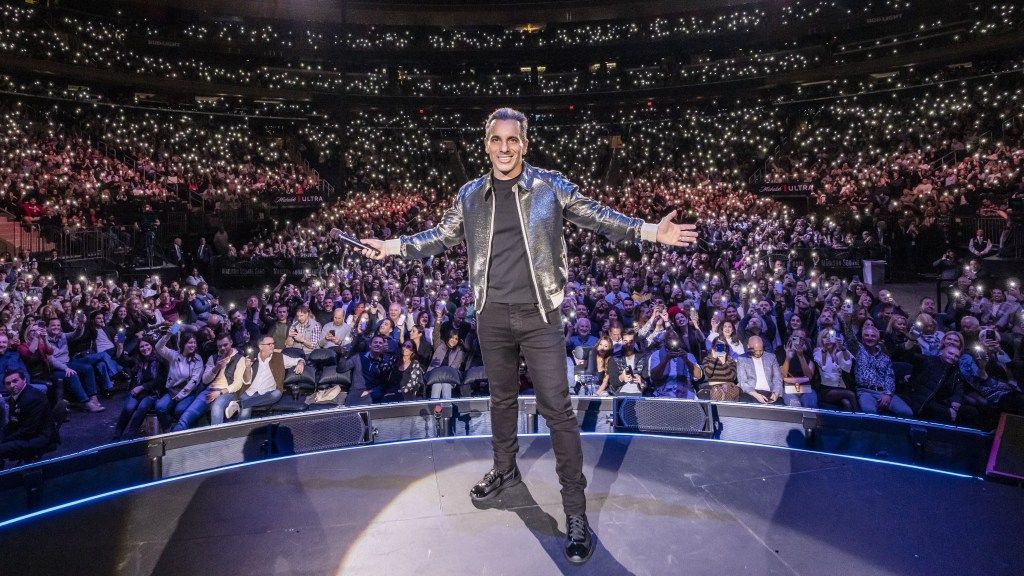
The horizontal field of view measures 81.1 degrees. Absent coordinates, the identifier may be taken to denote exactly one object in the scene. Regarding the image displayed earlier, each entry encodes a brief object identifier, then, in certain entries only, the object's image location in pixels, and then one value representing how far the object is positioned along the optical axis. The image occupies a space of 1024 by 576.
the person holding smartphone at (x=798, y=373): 5.30
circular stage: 2.04
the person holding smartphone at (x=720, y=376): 5.26
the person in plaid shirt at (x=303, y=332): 7.47
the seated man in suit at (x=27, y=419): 4.79
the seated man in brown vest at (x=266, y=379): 5.48
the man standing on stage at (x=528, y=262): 2.22
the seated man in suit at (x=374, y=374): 5.76
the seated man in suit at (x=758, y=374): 5.29
